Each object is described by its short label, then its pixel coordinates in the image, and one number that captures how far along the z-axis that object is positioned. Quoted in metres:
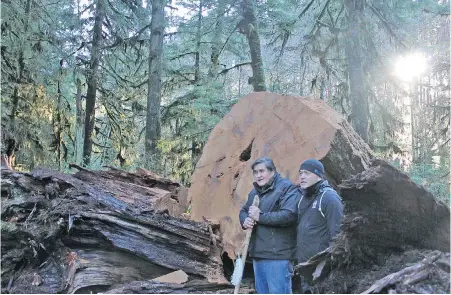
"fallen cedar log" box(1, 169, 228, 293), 4.43
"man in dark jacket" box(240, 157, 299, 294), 4.02
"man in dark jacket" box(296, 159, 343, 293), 3.67
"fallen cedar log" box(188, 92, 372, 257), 5.43
